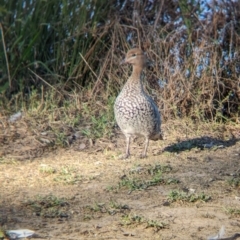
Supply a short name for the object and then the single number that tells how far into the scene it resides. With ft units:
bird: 50.52
